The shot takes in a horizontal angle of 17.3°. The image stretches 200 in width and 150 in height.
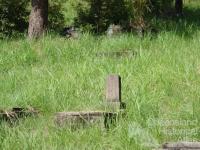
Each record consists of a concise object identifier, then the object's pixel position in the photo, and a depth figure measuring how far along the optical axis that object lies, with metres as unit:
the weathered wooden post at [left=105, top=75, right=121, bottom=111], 7.79
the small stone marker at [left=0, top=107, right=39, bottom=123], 7.83
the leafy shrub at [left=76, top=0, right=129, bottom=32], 18.47
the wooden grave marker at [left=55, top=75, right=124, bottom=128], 7.40
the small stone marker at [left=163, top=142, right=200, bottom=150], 6.08
